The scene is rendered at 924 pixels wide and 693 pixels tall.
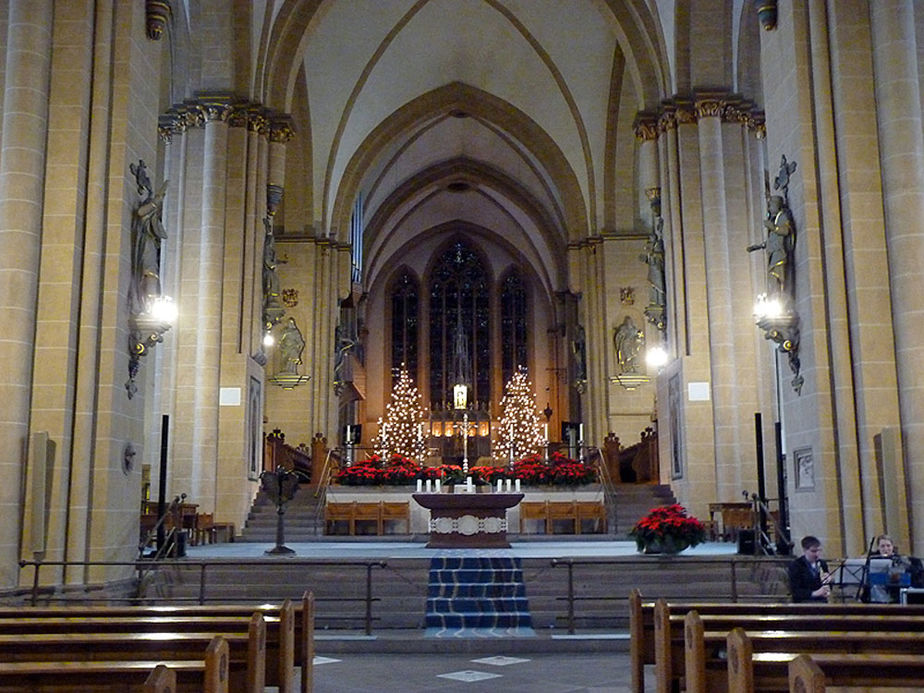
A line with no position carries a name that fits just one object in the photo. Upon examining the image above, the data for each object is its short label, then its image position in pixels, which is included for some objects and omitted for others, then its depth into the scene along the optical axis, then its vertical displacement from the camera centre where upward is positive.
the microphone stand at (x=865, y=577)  8.52 -0.74
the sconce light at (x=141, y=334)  11.35 +1.88
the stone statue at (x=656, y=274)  19.53 +4.36
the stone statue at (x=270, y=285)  19.72 +4.26
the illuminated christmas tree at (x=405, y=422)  36.59 +3.01
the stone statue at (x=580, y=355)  30.78 +4.41
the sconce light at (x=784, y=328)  11.32 +1.89
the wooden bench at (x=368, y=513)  19.69 -0.33
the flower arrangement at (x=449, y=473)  20.42 +0.46
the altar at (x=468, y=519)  15.55 -0.37
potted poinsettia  12.52 -0.48
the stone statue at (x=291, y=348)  24.91 +3.77
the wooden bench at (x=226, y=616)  5.79 -0.70
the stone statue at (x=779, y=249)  11.35 +2.82
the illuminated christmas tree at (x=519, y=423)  35.34 +2.88
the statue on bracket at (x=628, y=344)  26.92 +4.10
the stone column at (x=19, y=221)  9.85 +2.88
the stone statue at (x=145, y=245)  11.43 +2.96
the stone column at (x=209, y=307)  17.59 +3.42
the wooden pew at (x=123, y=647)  4.50 -0.69
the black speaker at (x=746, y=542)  12.88 -0.63
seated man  8.57 -0.73
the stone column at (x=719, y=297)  17.31 +3.52
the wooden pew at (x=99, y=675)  3.73 -0.68
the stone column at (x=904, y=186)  10.11 +3.24
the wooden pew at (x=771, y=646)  4.23 -0.73
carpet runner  10.90 -1.20
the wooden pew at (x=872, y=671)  3.97 -0.72
